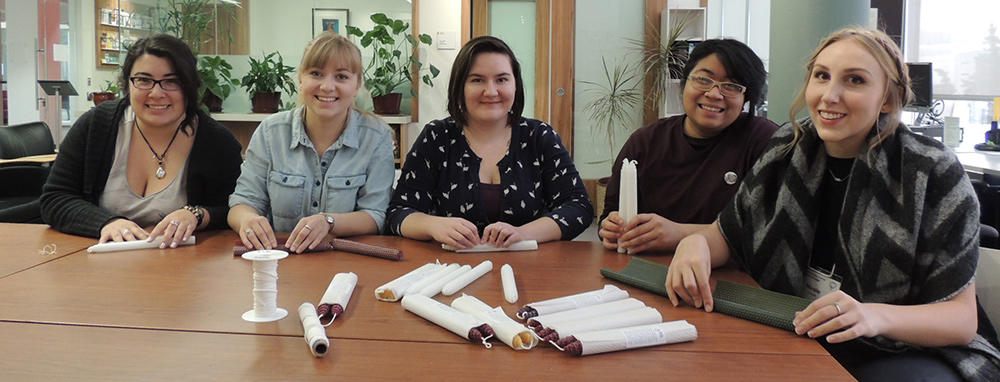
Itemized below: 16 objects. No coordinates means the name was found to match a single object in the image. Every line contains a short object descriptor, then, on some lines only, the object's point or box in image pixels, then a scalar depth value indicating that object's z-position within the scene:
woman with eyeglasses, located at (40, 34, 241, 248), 2.33
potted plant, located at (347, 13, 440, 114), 5.77
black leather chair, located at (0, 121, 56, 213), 4.06
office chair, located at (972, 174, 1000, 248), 3.09
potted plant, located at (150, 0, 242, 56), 6.27
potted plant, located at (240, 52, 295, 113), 5.95
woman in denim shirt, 2.32
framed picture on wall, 6.17
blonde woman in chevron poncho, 1.41
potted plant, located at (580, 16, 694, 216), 5.60
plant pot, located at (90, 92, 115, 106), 6.39
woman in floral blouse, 2.37
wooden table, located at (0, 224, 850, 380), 1.15
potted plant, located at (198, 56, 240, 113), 5.90
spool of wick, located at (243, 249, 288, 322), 1.33
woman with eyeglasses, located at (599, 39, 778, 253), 2.25
